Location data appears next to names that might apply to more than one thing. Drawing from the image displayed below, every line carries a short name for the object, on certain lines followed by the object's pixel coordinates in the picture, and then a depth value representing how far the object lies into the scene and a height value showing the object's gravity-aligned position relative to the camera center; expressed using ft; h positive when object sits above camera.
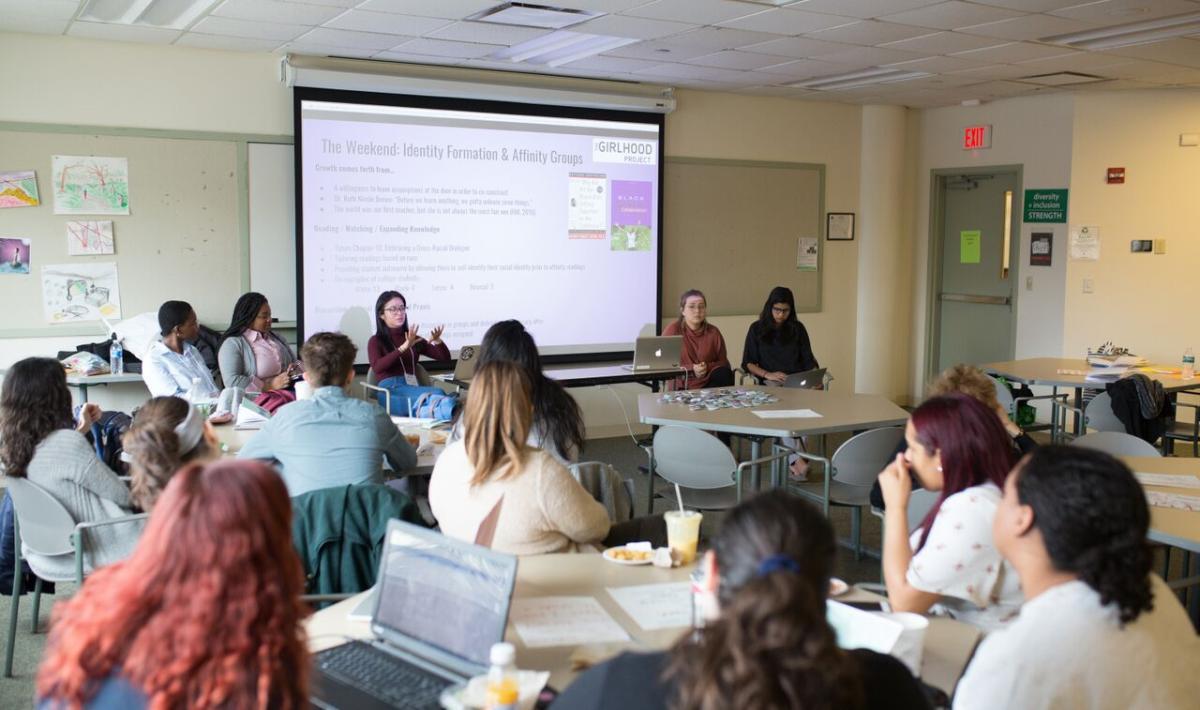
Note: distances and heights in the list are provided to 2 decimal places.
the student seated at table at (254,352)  19.84 -1.95
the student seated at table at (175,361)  18.40 -1.95
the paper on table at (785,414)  17.21 -2.57
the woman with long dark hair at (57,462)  11.14 -2.32
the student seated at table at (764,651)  4.16 -1.57
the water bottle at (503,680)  5.91 -2.44
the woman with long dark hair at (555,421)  12.71 -2.01
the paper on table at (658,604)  7.67 -2.62
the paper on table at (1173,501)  11.32 -2.60
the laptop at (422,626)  6.41 -2.38
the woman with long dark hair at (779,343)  24.23 -1.97
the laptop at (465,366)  20.80 -2.22
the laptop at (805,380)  21.65 -2.51
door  30.58 -0.26
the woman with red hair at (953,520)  8.09 -2.03
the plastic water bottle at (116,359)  20.35 -2.11
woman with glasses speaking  21.80 -1.91
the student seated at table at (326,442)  11.93 -2.16
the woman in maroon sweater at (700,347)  23.93 -2.07
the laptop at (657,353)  22.33 -2.06
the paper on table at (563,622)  7.23 -2.61
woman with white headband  10.09 -1.88
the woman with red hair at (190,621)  4.63 -1.65
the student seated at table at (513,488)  8.93 -1.99
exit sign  30.53 +3.56
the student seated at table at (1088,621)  5.75 -1.99
